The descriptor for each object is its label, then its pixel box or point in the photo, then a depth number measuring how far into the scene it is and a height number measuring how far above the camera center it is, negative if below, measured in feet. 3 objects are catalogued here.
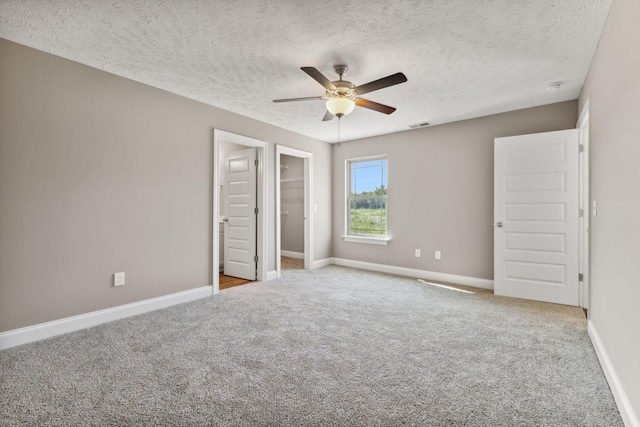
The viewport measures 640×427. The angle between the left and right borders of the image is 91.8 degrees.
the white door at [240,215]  15.89 -0.08
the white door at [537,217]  11.81 -0.12
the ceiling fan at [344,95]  8.70 +3.60
